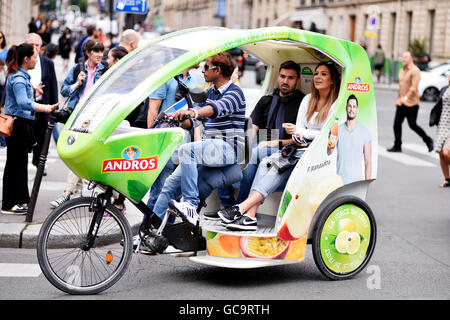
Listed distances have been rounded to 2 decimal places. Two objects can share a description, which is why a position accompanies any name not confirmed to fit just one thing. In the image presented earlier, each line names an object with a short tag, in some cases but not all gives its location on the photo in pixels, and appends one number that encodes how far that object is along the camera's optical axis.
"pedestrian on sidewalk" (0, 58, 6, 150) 9.58
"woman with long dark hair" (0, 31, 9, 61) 11.40
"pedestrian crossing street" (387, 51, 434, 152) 15.73
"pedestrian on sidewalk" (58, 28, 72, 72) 27.95
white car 30.72
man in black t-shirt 6.85
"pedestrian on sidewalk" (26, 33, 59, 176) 9.75
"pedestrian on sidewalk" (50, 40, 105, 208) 9.17
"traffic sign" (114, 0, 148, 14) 16.27
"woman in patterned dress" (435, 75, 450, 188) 10.98
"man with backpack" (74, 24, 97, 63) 15.79
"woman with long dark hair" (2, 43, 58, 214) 8.23
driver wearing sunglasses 6.23
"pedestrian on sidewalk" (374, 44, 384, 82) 42.34
